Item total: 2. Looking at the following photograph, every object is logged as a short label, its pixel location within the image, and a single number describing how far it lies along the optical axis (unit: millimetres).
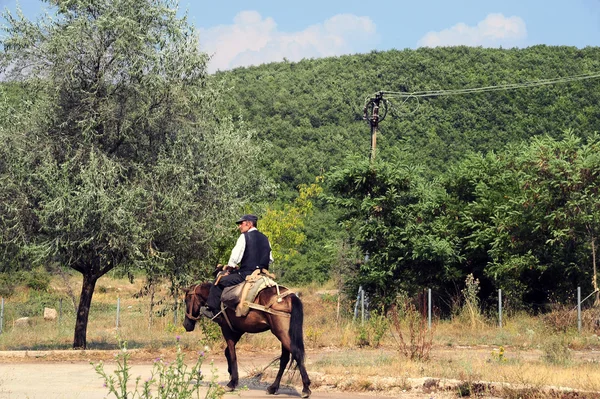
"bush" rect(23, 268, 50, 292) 49125
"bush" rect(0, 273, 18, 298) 46656
